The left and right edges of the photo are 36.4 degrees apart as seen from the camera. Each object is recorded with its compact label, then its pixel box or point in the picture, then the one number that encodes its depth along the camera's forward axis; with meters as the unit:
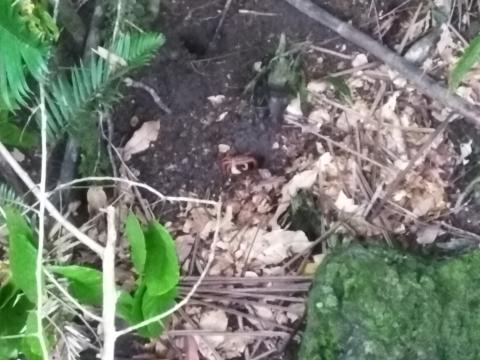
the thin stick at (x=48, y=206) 1.14
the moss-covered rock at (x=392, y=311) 1.36
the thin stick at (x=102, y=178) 1.25
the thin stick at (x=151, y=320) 1.05
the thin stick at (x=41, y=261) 1.08
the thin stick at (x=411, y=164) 1.52
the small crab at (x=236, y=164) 1.55
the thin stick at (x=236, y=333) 1.47
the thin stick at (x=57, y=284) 1.16
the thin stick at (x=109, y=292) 1.04
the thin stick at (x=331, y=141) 1.54
